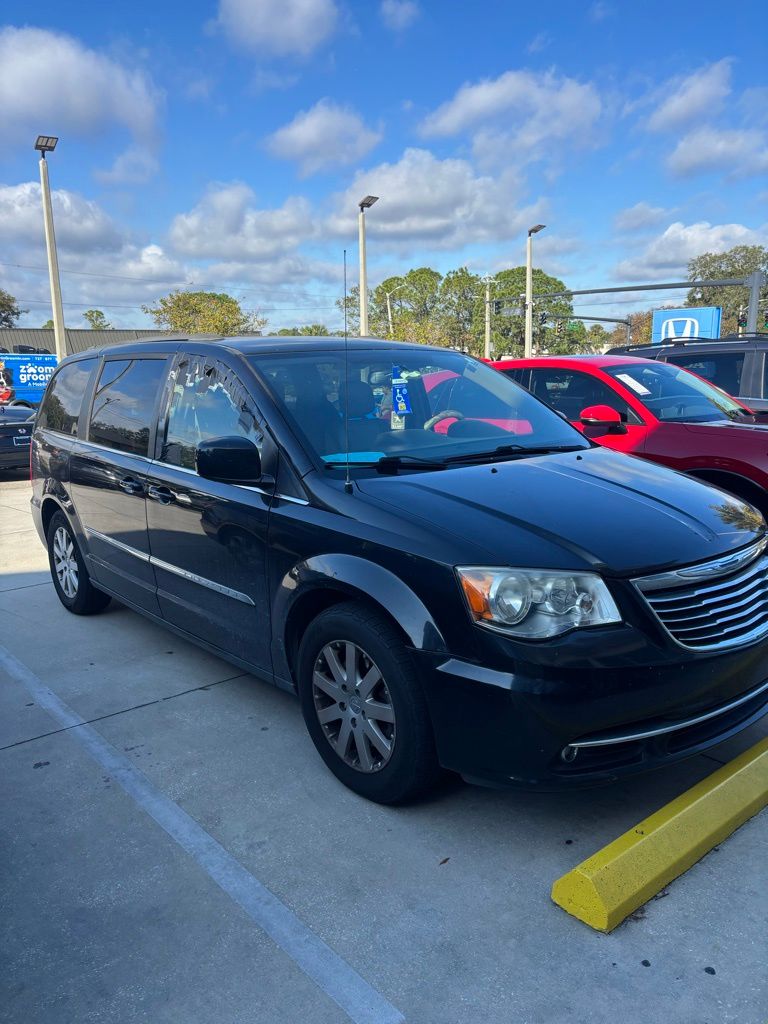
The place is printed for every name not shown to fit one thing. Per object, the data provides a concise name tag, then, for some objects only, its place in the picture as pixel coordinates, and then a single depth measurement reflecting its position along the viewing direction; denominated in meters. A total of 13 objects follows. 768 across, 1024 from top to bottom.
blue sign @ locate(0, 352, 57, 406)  24.56
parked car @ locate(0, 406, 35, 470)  12.38
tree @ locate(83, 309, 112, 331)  78.93
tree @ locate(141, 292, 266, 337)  44.53
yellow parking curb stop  2.30
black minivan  2.46
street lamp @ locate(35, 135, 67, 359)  17.03
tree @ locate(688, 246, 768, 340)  71.94
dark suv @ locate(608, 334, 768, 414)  8.27
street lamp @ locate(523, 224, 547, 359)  33.59
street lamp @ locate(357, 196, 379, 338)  18.71
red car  5.46
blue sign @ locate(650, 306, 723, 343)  29.31
